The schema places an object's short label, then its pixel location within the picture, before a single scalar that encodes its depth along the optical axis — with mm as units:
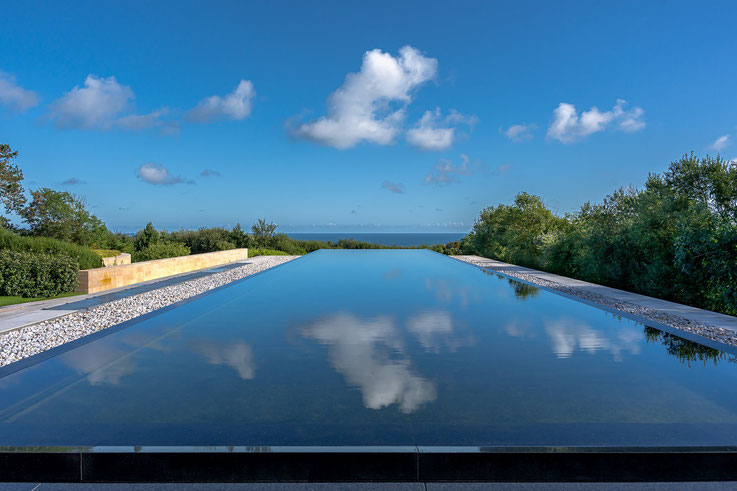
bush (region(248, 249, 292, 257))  18419
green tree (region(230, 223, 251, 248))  19484
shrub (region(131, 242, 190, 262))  13680
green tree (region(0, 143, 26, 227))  15531
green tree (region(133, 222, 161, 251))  15930
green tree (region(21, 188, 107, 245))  13766
